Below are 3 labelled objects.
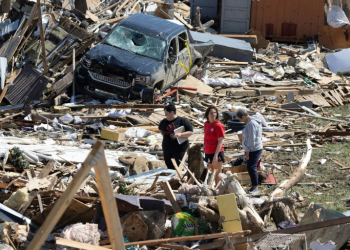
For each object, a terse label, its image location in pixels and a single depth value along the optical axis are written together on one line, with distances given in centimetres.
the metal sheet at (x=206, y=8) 4961
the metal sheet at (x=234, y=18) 4561
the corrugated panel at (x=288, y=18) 4540
